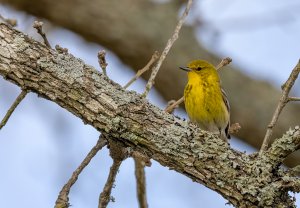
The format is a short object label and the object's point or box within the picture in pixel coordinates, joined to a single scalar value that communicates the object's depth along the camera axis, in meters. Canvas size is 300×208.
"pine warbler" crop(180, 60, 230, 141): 10.75
